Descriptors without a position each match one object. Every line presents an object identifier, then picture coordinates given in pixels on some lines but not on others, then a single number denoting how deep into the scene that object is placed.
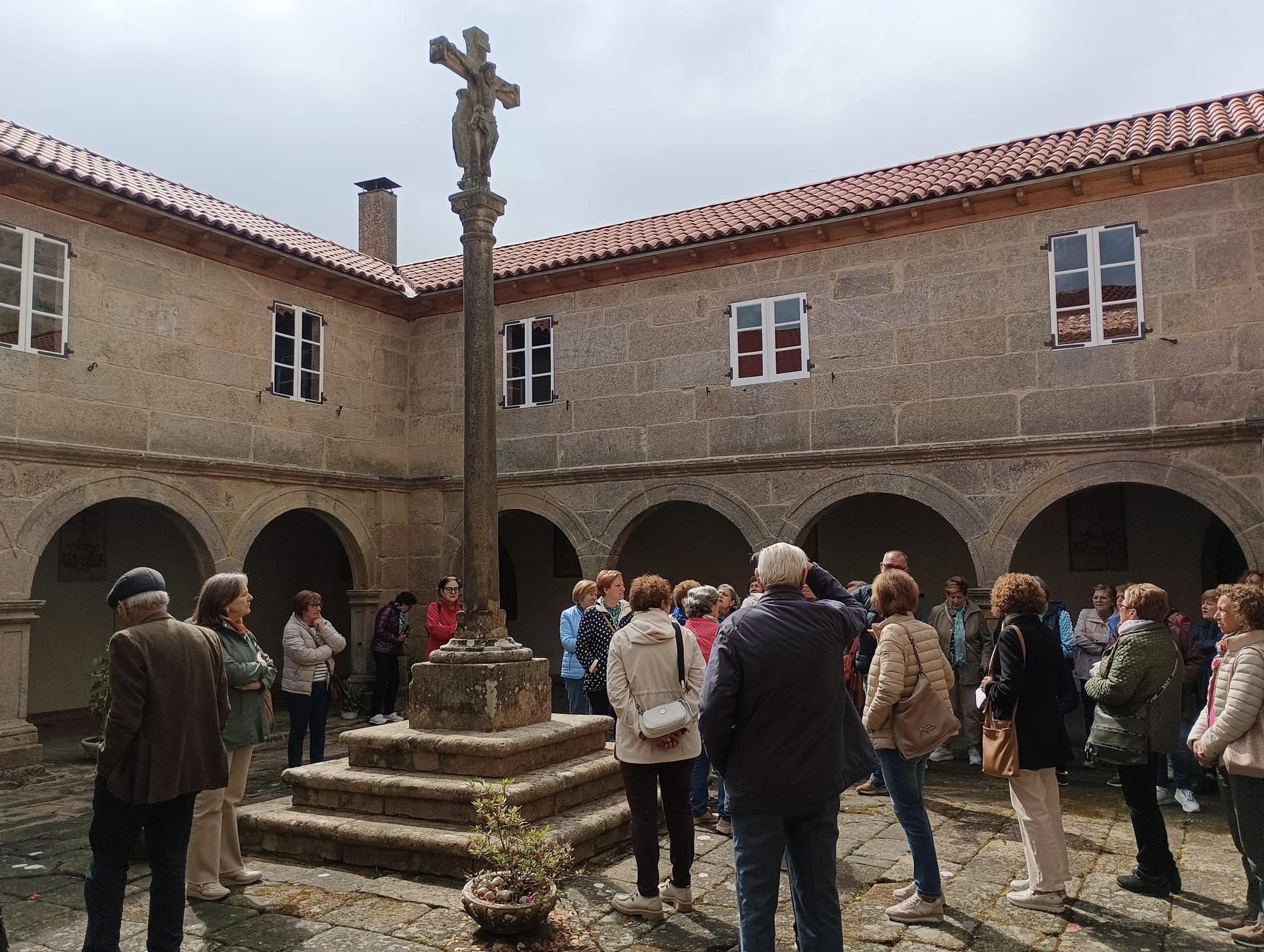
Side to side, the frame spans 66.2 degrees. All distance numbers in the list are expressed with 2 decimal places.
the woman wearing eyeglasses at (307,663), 6.84
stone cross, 5.97
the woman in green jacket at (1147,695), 4.61
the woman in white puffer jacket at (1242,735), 3.98
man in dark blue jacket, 3.28
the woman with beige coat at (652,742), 4.41
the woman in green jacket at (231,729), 4.76
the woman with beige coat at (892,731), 4.34
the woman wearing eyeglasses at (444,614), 9.62
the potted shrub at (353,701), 12.05
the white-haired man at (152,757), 3.64
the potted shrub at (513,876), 4.05
